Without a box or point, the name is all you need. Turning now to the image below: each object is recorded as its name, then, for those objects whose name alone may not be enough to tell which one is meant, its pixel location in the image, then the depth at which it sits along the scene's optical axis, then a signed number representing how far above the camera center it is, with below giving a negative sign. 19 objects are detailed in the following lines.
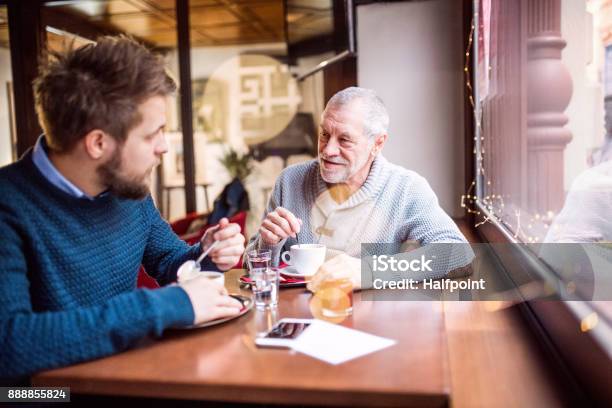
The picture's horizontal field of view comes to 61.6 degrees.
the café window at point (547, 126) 1.18 +0.07
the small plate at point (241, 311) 1.00 -0.33
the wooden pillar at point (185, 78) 3.93 +0.62
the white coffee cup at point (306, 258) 1.34 -0.27
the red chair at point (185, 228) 1.88 -0.43
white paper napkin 0.86 -0.34
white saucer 1.36 -0.32
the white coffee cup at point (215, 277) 1.04 -0.25
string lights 1.78 -0.26
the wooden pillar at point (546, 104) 1.67 +0.15
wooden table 0.74 -0.34
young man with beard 0.90 -0.09
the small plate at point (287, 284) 1.32 -0.33
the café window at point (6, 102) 4.03 +0.51
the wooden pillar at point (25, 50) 3.92 +0.86
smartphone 0.91 -0.33
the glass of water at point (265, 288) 1.16 -0.30
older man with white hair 1.69 -0.13
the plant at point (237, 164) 5.59 -0.09
